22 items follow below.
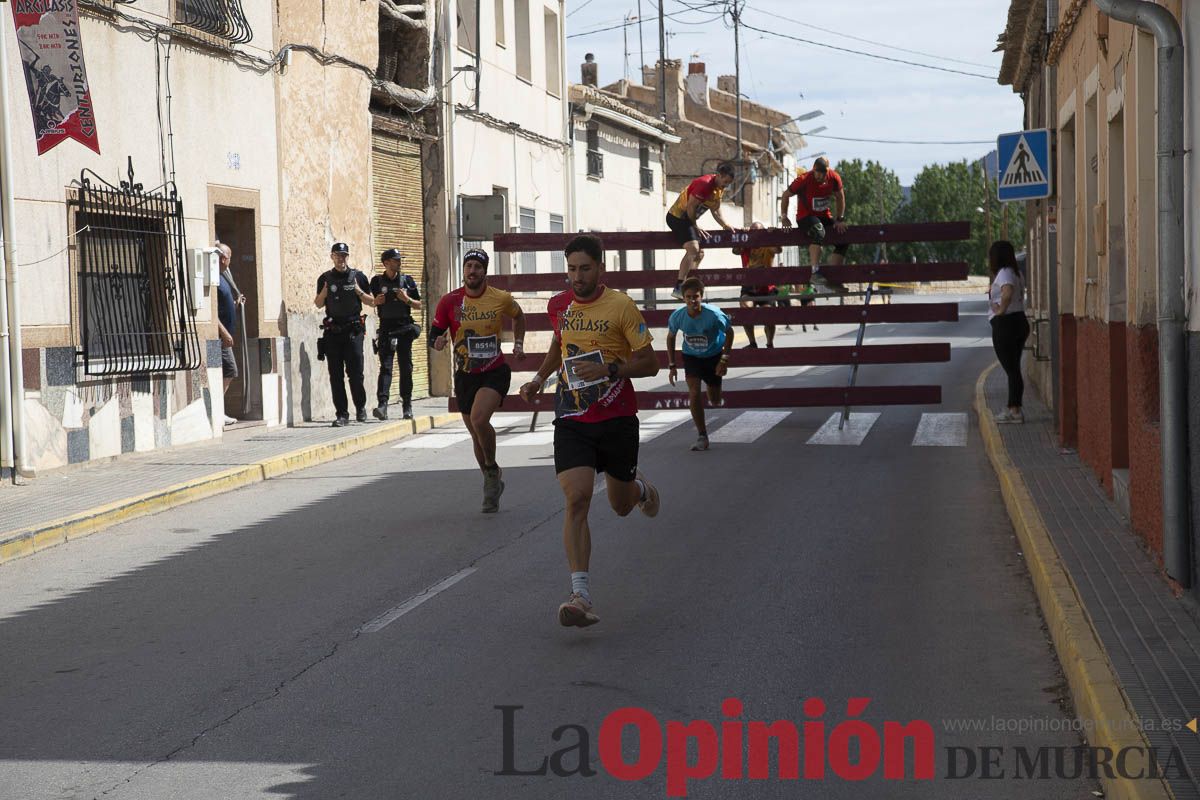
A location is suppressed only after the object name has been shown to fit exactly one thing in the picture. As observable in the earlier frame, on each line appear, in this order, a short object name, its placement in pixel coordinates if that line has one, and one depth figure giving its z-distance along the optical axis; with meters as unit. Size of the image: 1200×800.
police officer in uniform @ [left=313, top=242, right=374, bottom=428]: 17.19
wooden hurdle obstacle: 16.05
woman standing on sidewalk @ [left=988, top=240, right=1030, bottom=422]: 15.04
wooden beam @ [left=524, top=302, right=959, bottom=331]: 16.33
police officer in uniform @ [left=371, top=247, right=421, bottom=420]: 18.02
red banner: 12.61
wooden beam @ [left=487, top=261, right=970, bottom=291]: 16.06
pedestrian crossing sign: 14.07
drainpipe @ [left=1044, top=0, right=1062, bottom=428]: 13.83
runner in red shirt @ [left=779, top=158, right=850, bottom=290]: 16.25
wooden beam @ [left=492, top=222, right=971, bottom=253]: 15.79
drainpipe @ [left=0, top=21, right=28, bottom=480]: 12.36
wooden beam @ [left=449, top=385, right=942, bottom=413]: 16.11
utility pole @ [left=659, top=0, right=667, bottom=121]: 50.00
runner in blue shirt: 14.47
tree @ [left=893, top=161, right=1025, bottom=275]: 104.94
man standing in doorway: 16.16
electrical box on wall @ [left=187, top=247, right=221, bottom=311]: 15.55
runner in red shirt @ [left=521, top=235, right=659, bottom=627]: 7.26
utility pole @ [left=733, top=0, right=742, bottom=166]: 51.75
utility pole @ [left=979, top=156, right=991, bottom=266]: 28.86
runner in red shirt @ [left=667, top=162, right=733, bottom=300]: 16.42
